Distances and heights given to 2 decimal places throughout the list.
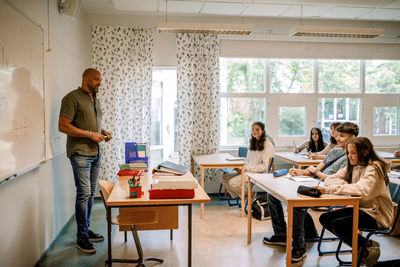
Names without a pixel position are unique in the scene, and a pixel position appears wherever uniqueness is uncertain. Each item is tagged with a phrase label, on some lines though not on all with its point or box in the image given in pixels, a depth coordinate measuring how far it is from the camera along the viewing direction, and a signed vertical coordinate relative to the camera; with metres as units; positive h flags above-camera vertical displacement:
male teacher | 2.97 -0.19
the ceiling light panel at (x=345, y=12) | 4.89 +1.61
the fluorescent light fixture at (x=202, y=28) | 4.18 +1.14
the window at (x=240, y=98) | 5.44 +0.33
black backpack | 3.99 -1.11
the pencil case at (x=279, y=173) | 3.08 -0.52
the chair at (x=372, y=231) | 2.43 -0.83
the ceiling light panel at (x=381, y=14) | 5.00 +1.62
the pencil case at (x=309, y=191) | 2.32 -0.52
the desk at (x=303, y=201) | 2.29 -0.58
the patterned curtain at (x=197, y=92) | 5.13 +0.39
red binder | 2.25 -0.52
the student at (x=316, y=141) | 5.03 -0.35
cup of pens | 2.28 -0.49
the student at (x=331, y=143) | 4.52 -0.35
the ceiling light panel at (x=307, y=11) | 4.80 +1.61
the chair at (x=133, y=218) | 2.50 -0.78
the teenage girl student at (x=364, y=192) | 2.39 -0.53
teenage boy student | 2.85 -0.82
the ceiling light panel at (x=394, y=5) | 4.60 +1.61
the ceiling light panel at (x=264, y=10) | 4.73 +1.59
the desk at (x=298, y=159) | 4.38 -0.57
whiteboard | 2.09 +0.17
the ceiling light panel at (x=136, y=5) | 4.43 +1.55
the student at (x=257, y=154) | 4.23 -0.48
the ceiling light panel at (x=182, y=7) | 4.57 +1.57
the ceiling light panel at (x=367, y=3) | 4.47 +1.58
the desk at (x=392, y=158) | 4.44 -0.54
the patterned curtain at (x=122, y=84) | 4.93 +0.49
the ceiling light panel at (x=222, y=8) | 4.66 +1.58
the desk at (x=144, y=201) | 2.20 -0.56
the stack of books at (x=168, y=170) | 3.11 -0.50
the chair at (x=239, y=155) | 5.04 -0.59
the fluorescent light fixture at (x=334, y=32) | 4.32 +1.15
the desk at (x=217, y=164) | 4.12 -0.58
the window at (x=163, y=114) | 5.36 +0.05
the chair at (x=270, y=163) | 4.28 -0.59
